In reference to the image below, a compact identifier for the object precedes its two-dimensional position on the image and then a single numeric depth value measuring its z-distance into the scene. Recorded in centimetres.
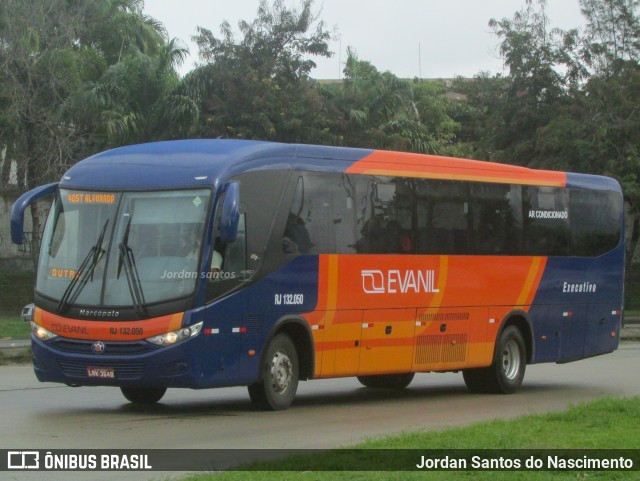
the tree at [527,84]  4362
